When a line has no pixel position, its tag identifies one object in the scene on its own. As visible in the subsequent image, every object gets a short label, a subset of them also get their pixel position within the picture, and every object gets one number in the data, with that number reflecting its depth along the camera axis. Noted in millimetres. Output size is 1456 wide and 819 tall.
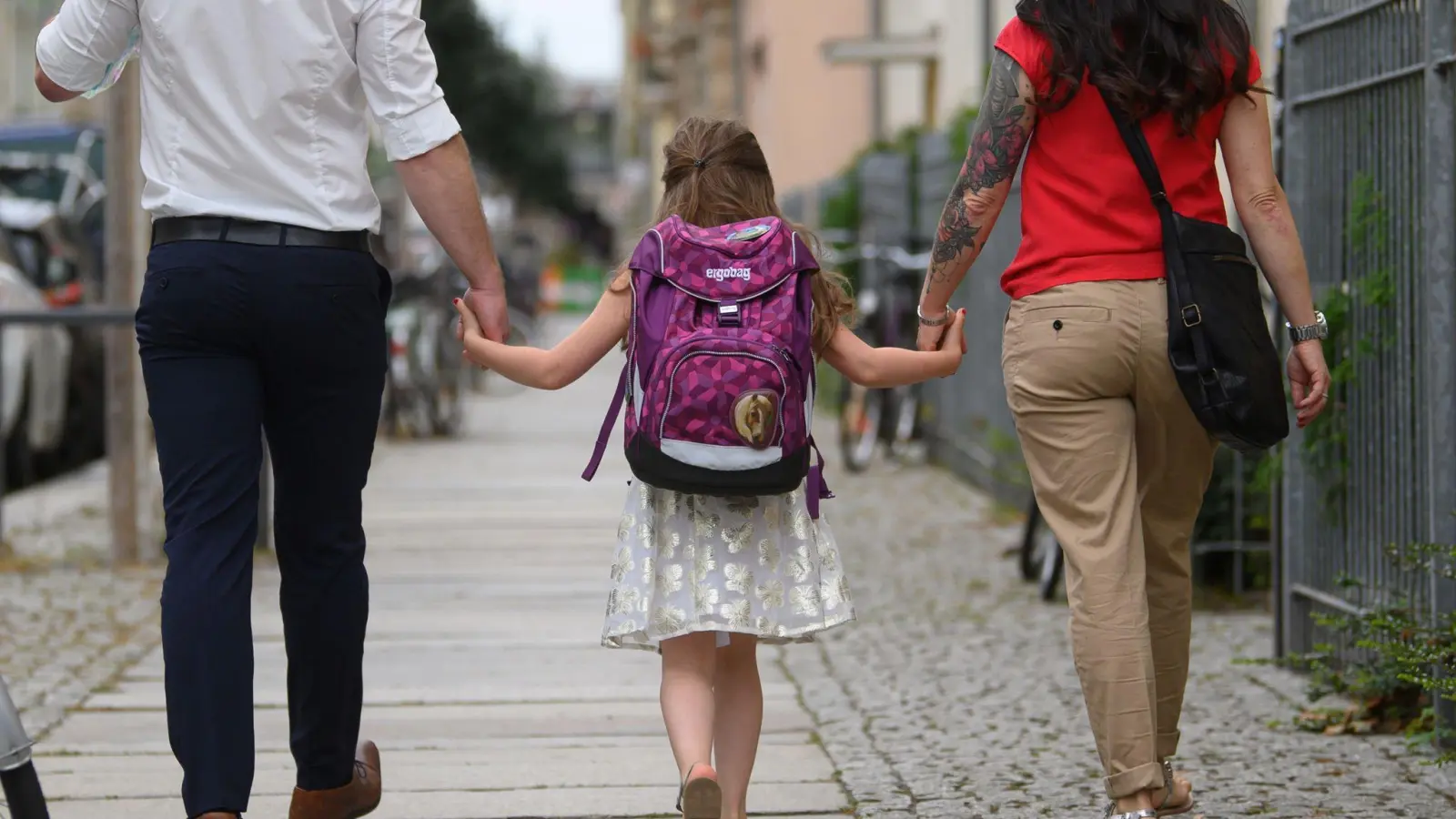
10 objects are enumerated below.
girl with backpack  7230
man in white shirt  7160
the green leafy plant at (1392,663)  9305
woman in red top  7312
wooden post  17516
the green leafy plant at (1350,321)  10602
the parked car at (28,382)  22062
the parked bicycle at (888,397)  26109
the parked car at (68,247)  25484
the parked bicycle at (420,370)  30594
